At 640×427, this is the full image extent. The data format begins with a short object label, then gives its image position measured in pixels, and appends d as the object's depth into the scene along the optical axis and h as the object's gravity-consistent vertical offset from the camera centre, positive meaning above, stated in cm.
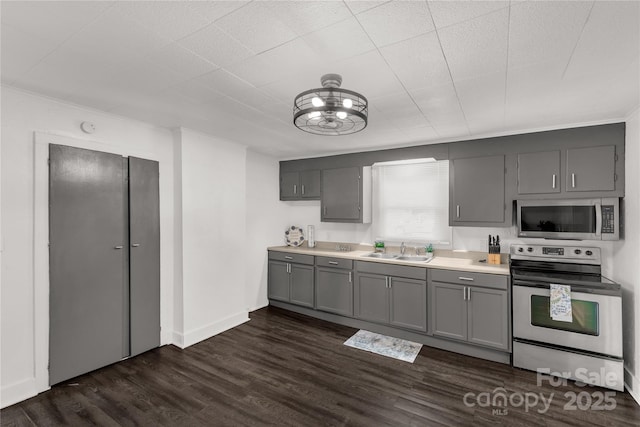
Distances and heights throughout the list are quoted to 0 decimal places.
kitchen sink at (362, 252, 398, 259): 408 -58
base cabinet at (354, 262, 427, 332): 340 -99
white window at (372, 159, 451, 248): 388 +17
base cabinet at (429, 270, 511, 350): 297 -100
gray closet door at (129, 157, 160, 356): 301 -41
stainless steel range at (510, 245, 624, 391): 253 -96
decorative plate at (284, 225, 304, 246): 492 -38
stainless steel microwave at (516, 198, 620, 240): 274 -6
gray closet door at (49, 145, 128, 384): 249 -40
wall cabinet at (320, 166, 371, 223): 421 +28
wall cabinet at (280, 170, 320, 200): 461 +47
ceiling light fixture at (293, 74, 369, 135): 171 +60
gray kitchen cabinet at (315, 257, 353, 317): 391 -98
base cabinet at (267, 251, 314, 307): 425 -96
